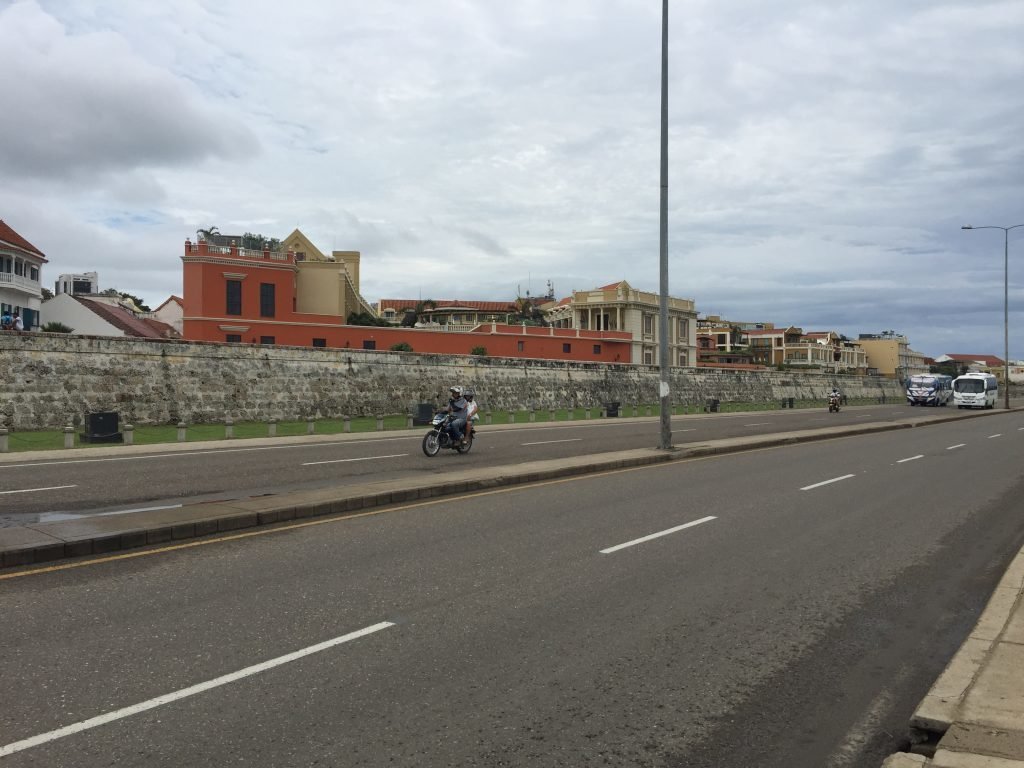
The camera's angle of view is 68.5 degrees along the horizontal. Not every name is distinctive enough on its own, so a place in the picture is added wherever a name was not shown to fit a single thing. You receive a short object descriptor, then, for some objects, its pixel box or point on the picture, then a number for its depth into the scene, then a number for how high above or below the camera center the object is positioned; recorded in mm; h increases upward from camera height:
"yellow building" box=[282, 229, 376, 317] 62406 +8359
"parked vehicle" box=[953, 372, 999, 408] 54219 -644
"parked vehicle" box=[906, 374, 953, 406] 60562 -610
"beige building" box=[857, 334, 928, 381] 163250 +6497
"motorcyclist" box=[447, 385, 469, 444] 18656 -702
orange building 51594 +5290
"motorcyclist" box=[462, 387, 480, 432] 19172 -612
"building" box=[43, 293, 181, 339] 61562 +5894
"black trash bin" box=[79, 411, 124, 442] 22078 -1192
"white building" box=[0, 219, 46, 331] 50250 +7778
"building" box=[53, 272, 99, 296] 93375 +12882
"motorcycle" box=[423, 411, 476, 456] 18250 -1292
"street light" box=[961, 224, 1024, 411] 53466 +4655
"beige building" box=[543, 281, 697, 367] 90938 +8473
